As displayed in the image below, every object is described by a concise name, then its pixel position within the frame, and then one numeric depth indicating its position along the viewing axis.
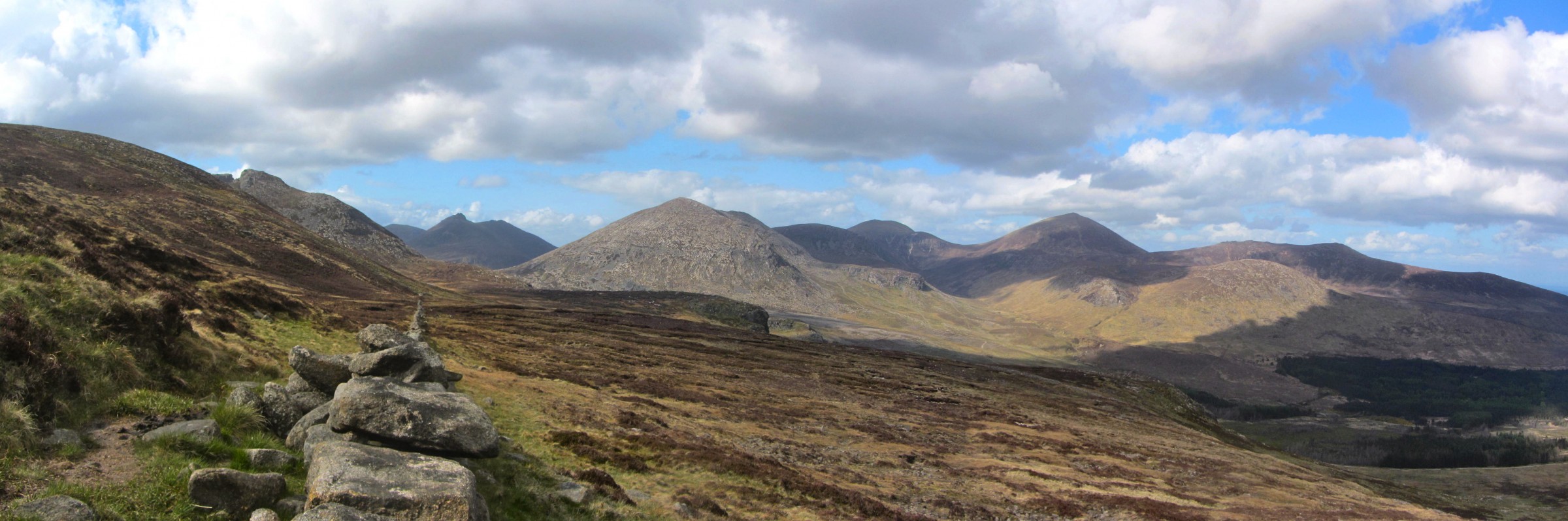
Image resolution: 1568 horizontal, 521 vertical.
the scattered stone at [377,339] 25.50
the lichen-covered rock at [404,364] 22.16
